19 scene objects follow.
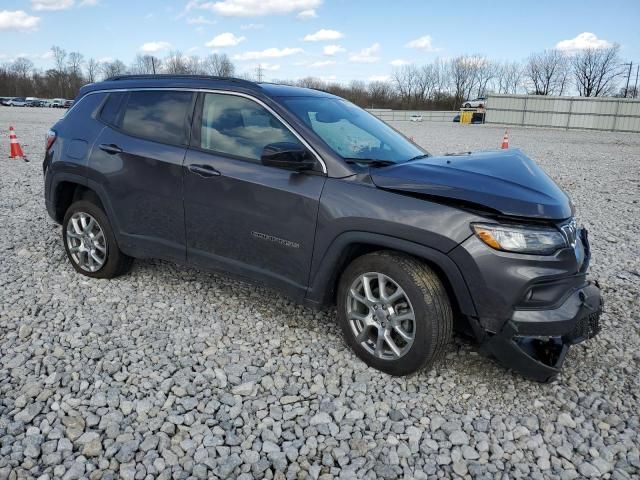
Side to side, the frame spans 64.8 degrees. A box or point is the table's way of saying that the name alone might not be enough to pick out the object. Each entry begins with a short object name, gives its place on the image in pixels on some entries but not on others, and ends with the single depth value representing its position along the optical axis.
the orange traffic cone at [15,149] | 12.72
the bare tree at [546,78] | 88.88
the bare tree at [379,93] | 82.44
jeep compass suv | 2.87
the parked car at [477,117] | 45.84
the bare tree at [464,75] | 92.38
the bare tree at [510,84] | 97.19
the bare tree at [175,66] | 93.28
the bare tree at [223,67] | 88.88
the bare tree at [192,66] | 97.79
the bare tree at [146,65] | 95.50
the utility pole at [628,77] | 76.92
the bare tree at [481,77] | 93.12
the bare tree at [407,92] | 84.44
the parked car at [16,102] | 65.65
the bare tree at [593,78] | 82.81
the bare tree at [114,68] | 103.97
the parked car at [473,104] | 59.84
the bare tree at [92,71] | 108.97
